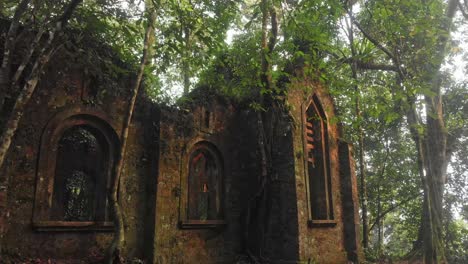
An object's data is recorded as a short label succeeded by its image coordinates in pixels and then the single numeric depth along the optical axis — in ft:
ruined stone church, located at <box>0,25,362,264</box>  22.99
